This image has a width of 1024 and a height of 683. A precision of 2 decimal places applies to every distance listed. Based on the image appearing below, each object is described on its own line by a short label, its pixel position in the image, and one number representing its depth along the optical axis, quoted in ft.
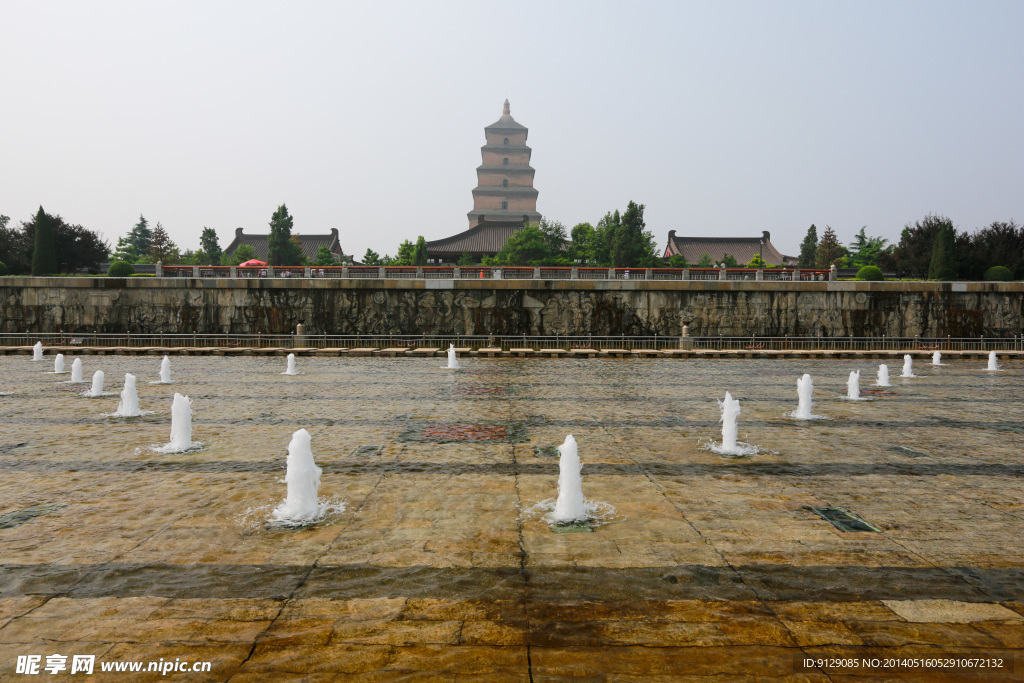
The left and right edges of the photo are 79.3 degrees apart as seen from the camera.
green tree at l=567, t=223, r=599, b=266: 165.17
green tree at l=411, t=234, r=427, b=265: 150.00
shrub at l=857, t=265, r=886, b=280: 101.60
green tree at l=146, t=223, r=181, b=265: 189.88
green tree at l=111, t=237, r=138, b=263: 204.23
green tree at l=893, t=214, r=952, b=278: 117.91
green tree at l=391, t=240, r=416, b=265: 169.37
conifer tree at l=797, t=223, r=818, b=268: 189.98
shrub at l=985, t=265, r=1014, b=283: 96.63
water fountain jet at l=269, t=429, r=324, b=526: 16.92
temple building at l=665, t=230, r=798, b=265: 205.57
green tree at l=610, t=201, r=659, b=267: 151.23
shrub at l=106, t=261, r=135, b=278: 100.01
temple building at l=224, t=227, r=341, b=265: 207.51
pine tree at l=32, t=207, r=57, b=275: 102.68
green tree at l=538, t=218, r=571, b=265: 165.17
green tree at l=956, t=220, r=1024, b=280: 108.47
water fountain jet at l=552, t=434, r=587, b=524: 16.81
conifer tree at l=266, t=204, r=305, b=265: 162.20
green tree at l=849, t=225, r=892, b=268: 190.25
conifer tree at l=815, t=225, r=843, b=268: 205.20
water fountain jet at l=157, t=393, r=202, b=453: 24.97
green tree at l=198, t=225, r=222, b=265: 212.84
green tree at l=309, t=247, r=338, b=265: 168.04
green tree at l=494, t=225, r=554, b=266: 156.76
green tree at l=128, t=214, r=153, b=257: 263.29
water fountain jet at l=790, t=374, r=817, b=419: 32.99
